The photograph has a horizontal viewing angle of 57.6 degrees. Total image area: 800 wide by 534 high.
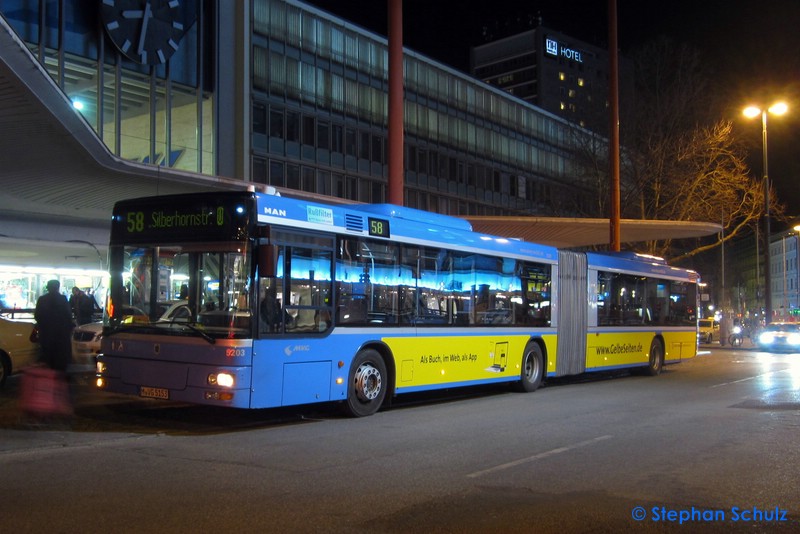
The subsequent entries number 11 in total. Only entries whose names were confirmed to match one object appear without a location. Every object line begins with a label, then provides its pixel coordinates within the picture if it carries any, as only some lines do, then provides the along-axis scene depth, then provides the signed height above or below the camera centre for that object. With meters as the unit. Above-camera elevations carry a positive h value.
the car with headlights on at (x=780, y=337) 33.91 -1.64
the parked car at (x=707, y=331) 43.71 -1.77
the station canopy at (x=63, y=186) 10.28 +2.83
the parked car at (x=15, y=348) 12.47 -0.74
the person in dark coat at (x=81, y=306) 17.86 -0.03
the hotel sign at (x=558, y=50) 130.12 +45.54
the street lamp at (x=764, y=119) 31.56 +8.20
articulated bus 9.30 +0.01
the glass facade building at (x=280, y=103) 30.19 +10.68
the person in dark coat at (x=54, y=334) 10.37 -0.42
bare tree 32.94 +7.02
